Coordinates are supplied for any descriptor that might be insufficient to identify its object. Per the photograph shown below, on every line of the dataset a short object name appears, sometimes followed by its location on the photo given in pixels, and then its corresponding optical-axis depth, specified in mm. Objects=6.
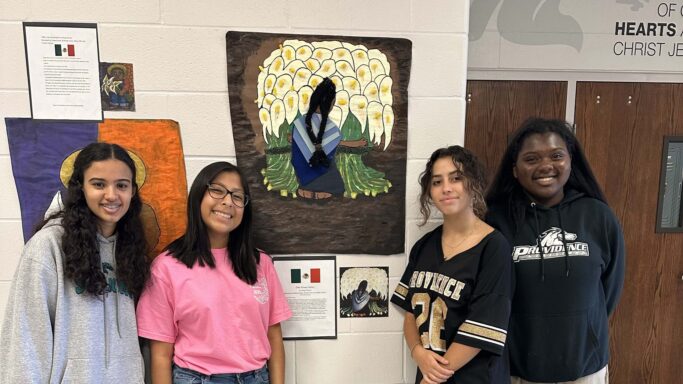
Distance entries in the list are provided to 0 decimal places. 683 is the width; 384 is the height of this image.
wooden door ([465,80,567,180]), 1944
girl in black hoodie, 1291
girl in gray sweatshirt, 1091
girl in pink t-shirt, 1235
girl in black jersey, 1196
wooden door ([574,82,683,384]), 2002
